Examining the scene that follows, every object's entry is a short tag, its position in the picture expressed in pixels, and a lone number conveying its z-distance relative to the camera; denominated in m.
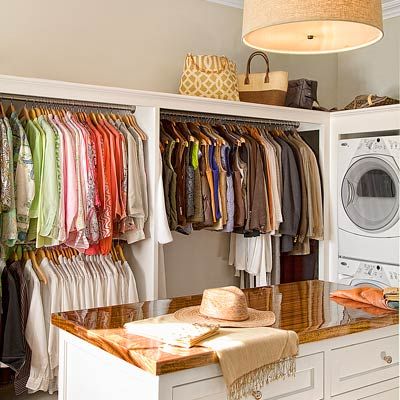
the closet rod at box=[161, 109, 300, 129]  4.17
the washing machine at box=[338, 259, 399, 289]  4.31
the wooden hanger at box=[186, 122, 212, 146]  4.04
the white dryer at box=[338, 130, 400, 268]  4.29
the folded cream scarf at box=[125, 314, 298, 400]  1.95
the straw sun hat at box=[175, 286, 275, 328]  2.24
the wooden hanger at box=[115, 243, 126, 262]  3.89
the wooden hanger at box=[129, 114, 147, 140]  3.79
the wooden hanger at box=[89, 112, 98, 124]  3.72
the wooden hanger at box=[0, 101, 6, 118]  3.36
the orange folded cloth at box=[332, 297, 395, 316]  2.56
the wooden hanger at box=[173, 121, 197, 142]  4.00
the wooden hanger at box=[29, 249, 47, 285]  3.51
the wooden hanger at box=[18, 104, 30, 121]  3.50
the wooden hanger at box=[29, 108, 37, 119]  3.53
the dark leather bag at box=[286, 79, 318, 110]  4.64
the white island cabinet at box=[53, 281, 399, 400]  1.90
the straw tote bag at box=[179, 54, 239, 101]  4.18
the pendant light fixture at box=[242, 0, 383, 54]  1.89
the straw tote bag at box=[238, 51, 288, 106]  4.48
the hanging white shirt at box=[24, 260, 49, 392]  3.43
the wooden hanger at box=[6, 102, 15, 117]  3.48
